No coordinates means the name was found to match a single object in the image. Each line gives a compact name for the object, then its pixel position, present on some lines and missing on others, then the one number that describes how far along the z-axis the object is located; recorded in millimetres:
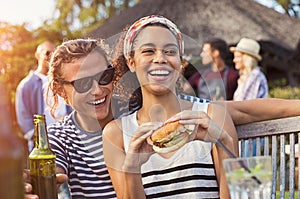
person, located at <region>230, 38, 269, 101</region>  4329
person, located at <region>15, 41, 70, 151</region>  4183
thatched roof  9778
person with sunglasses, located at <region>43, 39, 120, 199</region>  1700
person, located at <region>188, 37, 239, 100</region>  4595
